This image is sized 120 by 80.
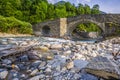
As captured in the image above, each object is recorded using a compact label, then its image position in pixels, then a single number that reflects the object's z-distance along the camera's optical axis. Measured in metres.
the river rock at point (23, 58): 1.86
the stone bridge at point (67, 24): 10.91
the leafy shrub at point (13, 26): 9.48
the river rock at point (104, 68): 1.31
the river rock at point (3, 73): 1.49
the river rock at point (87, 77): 1.37
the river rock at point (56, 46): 2.54
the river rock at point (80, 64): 1.66
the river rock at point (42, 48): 2.31
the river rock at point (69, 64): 1.64
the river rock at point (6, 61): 1.79
